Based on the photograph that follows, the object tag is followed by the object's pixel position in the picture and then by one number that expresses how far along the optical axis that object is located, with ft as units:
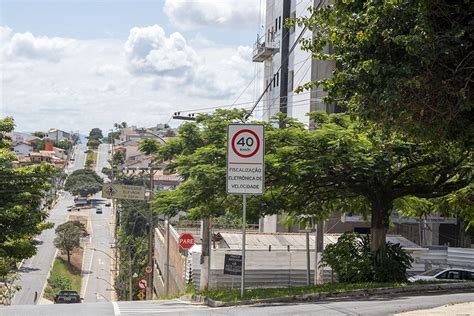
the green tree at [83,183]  491.31
